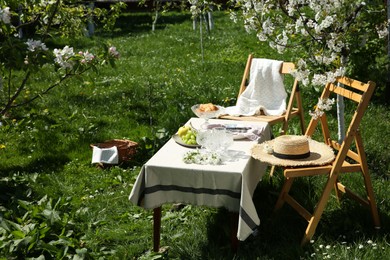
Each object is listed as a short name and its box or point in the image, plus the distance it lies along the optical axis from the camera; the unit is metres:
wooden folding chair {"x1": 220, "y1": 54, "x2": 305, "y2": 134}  6.14
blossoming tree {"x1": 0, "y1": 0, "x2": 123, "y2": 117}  4.12
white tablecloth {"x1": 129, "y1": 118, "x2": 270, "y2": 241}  4.07
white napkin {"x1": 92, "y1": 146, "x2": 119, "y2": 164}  6.42
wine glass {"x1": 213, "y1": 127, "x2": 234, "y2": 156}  4.45
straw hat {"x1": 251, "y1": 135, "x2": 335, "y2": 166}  4.40
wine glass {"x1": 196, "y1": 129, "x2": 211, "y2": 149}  4.54
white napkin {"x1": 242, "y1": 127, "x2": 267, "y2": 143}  4.97
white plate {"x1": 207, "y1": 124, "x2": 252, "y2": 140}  4.97
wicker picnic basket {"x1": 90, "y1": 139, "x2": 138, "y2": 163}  6.50
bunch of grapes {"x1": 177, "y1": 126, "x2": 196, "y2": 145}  4.76
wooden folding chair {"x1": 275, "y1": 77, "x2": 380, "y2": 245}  4.35
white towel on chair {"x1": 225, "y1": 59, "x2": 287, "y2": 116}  6.70
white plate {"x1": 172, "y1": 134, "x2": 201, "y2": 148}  4.71
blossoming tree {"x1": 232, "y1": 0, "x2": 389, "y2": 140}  4.61
